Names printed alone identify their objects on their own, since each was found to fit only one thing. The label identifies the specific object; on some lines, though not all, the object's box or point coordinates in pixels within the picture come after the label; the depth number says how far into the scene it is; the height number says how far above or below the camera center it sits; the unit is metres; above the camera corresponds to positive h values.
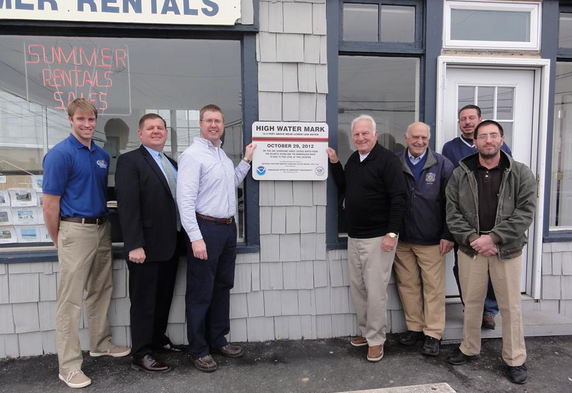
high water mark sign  3.13 +0.13
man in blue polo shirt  2.58 -0.31
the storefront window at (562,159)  3.63 +0.07
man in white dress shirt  2.65 -0.36
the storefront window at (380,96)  3.39 +0.61
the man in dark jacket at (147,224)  2.63 -0.37
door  3.41 +0.56
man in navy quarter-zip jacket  2.96 -0.47
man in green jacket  2.60 -0.38
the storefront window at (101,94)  3.12 +0.59
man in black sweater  2.82 -0.34
